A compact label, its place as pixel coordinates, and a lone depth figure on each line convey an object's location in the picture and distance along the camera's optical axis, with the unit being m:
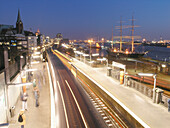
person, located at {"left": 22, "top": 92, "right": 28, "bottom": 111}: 12.54
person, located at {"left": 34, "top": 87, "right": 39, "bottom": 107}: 13.03
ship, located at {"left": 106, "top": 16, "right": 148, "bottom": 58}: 83.23
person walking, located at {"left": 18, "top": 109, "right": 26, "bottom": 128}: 8.64
